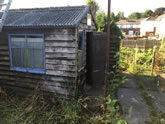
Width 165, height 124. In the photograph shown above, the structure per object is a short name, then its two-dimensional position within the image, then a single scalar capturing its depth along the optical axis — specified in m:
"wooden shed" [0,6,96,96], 4.19
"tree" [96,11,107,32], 11.41
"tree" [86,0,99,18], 21.74
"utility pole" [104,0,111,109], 3.40
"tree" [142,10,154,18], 77.89
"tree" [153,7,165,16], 68.50
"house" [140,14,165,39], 36.97
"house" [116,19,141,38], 60.69
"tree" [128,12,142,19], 88.31
